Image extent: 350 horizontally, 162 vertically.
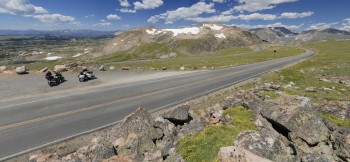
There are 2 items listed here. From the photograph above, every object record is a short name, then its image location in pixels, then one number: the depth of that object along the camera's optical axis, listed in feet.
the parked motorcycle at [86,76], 117.63
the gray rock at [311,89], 83.97
